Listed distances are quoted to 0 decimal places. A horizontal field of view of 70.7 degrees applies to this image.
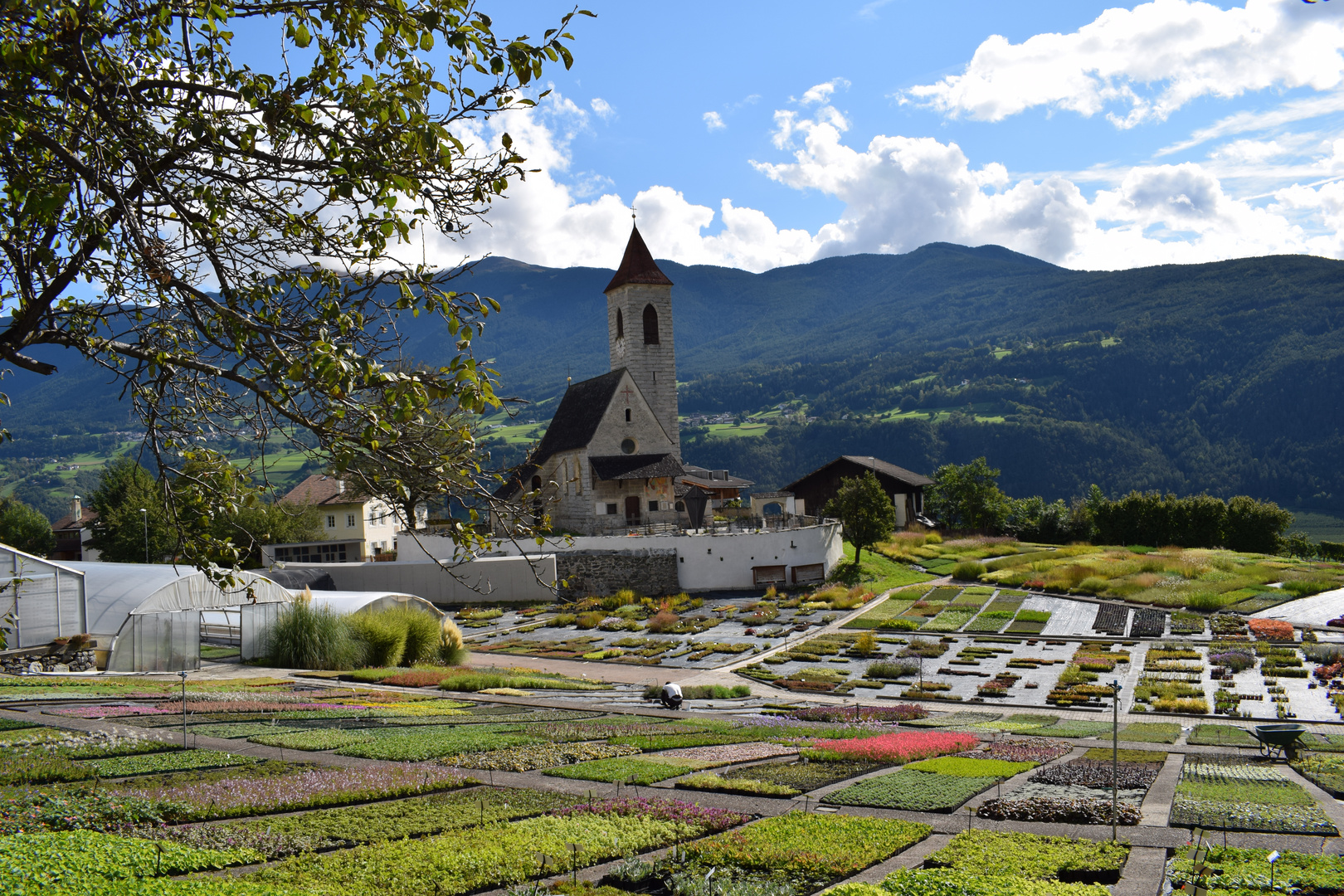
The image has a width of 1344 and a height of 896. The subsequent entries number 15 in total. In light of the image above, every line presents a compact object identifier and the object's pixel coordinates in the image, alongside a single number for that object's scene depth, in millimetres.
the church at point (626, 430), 55469
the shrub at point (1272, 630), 36781
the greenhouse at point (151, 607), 28266
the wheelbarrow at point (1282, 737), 18344
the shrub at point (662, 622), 42125
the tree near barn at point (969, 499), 76688
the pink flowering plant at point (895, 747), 17728
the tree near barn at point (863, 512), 53000
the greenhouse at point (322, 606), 29750
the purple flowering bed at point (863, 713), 24406
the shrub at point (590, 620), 43250
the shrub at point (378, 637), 30797
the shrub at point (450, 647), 33344
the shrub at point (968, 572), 54344
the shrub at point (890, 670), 33062
